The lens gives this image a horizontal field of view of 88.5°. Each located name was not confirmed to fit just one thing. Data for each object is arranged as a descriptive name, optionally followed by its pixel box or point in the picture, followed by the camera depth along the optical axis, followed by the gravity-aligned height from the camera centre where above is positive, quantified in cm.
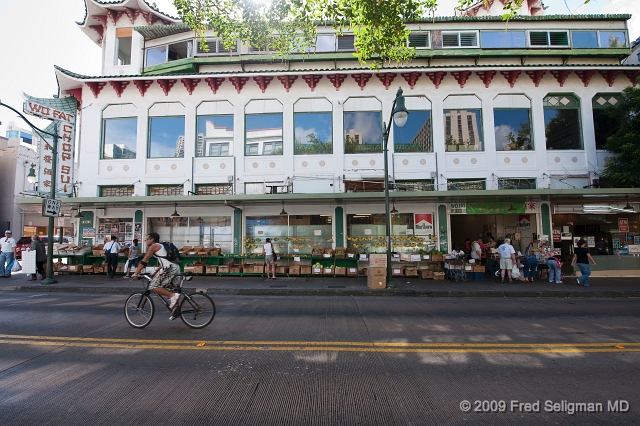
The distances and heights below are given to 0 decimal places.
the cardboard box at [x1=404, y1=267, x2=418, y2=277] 1442 -159
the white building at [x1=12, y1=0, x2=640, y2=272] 1557 +514
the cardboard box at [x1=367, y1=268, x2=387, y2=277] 1189 -134
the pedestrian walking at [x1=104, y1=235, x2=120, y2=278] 1437 -74
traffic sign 1231 +121
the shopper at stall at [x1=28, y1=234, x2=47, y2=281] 1351 -65
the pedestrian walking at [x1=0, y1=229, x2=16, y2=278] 1413 -66
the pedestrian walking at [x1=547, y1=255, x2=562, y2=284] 1294 -146
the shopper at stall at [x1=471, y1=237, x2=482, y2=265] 1431 -82
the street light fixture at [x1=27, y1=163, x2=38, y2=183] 1543 +300
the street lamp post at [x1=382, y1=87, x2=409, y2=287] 1084 +379
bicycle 642 -141
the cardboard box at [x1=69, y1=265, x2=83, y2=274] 1505 -134
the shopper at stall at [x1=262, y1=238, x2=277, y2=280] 1392 -83
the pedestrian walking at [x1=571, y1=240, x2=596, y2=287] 1223 -108
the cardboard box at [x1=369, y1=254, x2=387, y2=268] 1216 -97
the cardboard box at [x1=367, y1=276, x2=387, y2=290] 1188 -170
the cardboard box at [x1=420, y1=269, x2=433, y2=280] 1409 -169
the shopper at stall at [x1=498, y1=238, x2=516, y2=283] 1309 -102
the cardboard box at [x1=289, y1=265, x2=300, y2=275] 1458 -150
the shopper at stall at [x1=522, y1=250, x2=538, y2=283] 1316 -137
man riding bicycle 643 -74
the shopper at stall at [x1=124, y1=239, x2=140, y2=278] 1395 -74
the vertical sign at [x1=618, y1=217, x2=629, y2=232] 1502 +37
